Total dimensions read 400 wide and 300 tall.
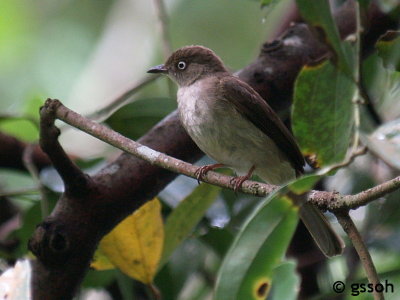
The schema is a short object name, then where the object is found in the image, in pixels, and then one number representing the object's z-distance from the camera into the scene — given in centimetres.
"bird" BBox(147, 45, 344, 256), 709
